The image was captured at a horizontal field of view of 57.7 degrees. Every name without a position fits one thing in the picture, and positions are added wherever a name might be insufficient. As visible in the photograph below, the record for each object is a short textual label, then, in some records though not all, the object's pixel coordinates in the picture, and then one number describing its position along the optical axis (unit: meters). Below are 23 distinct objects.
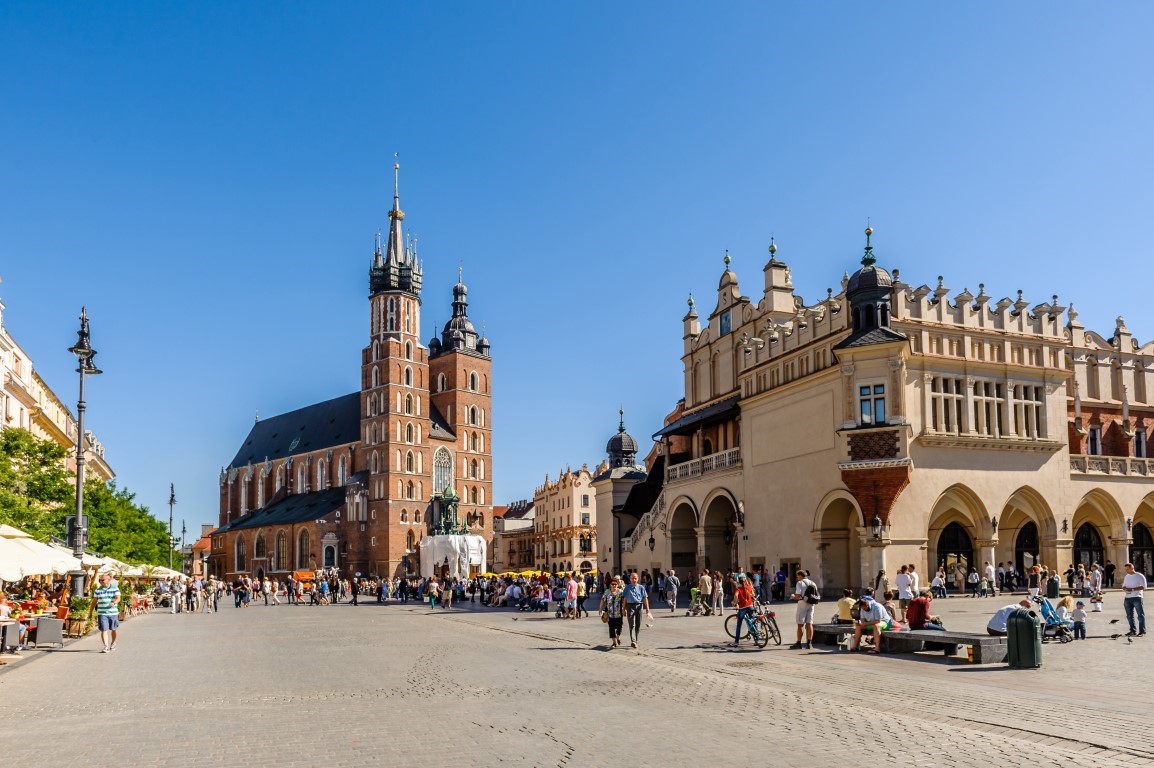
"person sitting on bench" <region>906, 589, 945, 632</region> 19.88
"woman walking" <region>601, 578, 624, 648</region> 21.67
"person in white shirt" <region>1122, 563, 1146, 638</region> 20.84
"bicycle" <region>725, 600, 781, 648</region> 20.94
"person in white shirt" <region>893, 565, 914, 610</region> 25.27
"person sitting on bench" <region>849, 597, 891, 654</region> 19.36
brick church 104.56
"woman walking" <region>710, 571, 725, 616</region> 33.28
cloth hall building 36.16
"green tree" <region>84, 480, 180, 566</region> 49.12
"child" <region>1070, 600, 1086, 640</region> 20.83
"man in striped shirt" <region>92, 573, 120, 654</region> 22.99
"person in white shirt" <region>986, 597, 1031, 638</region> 18.09
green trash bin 15.98
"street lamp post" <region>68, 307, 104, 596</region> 28.16
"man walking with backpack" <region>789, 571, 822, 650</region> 20.09
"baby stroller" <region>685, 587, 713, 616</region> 32.81
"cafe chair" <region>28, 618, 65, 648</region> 23.67
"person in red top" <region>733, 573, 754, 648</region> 21.11
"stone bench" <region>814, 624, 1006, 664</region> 16.84
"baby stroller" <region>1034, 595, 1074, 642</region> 20.45
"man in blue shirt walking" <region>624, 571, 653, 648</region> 22.02
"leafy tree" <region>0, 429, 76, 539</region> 32.53
